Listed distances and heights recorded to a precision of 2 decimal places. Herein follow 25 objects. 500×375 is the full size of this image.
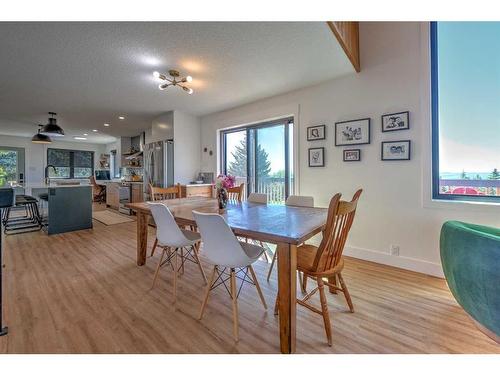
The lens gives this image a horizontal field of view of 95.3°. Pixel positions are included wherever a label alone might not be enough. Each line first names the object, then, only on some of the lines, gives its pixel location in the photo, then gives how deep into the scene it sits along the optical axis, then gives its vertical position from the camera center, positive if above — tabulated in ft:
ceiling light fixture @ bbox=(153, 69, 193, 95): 9.30 +4.73
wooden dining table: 4.35 -0.86
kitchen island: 13.55 -1.05
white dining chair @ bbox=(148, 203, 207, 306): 6.34 -1.23
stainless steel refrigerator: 16.12 +1.83
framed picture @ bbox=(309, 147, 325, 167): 10.85 +1.51
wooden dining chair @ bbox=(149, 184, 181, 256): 9.52 -0.10
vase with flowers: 7.46 +0.01
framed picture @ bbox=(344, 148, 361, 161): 9.75 +1.43
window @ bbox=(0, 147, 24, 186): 24.97 +2.88
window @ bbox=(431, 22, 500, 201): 7.43 +2.63
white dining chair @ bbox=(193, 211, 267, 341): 4.83 -1.30
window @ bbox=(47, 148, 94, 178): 28.63 +3.51
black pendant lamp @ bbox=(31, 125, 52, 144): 17.95 +4.06
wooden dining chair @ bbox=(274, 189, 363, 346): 4.55 -1.48
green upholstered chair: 3.71 -1.53
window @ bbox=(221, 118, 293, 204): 12.98 +1.98
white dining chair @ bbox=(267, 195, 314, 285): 8.05 -0.48
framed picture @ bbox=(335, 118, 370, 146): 9.46 +2.39
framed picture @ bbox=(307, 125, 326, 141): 10.74 +2.65
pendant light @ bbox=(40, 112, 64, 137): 14.89 +3.93
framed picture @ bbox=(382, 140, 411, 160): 8.52 +1.43
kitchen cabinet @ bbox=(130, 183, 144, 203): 19.16 -0.40
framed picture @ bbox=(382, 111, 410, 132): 8.46 +2.51
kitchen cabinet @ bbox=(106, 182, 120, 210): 21.46 -0.61
